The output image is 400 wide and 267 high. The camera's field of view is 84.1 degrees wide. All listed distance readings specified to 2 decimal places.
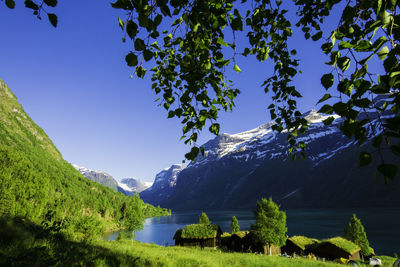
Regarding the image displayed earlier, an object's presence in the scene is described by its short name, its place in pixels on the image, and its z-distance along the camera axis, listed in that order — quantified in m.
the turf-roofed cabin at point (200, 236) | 43.19
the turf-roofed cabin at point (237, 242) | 41.31
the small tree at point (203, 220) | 52.78
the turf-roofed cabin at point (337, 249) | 31.89
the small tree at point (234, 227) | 55.34
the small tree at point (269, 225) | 33.50
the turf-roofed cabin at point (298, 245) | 36.59
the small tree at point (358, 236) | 35.88
